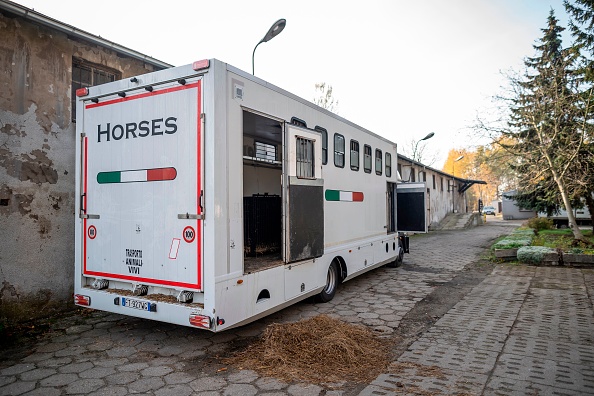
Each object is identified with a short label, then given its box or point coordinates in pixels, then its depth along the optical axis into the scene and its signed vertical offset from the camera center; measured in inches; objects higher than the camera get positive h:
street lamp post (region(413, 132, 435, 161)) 878.1 +164.3
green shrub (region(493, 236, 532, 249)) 480.1 -44.9
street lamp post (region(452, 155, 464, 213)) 1393.9 +34.8
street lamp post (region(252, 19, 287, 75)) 351.9 +162.1
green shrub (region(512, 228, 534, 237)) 663.3 -42.7
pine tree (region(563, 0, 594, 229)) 524.7 +245.0
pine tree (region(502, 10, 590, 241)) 509.0 +113.6
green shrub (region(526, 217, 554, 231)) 807.7 -34.7
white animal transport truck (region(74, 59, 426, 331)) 167.3 +4.5
